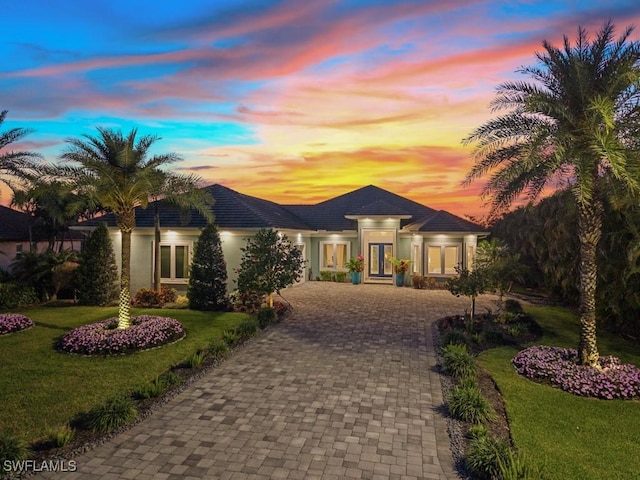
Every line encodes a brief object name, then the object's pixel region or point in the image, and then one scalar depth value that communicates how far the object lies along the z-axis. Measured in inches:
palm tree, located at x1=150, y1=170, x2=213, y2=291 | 614.5
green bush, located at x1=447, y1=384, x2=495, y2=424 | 302.4
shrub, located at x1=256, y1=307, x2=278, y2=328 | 606.5
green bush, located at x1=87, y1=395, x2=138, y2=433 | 280.5
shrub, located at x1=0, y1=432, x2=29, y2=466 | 230.2
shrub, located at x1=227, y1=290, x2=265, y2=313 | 712.2
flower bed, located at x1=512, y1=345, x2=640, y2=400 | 368.5
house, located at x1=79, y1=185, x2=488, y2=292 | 879.1
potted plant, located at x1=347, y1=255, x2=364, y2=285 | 1085.3
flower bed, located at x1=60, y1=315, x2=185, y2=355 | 467.8
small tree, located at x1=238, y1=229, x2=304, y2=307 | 673.0
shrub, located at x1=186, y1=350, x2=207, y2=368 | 413.4
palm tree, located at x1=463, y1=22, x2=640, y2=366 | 377.4
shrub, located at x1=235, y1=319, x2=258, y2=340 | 533.1
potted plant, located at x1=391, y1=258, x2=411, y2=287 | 1058.1
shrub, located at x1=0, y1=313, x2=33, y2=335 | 570.4
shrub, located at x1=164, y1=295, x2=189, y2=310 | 753.0
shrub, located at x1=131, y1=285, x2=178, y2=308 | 768.3
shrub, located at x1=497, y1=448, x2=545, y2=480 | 220.4
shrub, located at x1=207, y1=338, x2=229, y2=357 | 456.1
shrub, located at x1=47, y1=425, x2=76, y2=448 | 259.4
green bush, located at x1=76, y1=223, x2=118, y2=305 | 780.6
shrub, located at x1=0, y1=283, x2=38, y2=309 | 756.6
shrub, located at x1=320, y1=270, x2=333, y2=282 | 1133.7
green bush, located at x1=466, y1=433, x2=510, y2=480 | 230.5
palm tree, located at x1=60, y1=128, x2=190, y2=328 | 526.3
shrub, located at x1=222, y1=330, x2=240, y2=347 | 502.8
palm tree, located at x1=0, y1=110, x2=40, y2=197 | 625.6
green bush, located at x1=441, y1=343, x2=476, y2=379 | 396.8
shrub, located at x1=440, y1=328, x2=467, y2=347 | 499.4
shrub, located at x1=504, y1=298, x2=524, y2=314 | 705.0
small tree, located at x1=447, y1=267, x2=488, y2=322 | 604.1
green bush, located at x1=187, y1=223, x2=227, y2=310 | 726.5
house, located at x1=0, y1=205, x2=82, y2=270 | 1155.9
